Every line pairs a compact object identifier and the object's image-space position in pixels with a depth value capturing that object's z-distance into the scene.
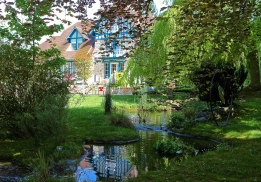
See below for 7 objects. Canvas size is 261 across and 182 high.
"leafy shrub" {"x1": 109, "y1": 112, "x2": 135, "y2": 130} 10.13
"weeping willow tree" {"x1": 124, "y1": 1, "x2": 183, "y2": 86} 13.41
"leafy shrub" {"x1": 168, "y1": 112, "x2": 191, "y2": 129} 10.49
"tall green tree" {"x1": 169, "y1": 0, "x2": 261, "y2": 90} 4.66
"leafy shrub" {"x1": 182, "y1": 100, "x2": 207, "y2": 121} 11.13
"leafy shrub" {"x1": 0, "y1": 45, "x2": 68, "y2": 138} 6.99
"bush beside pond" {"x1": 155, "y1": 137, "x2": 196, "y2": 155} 7.62
